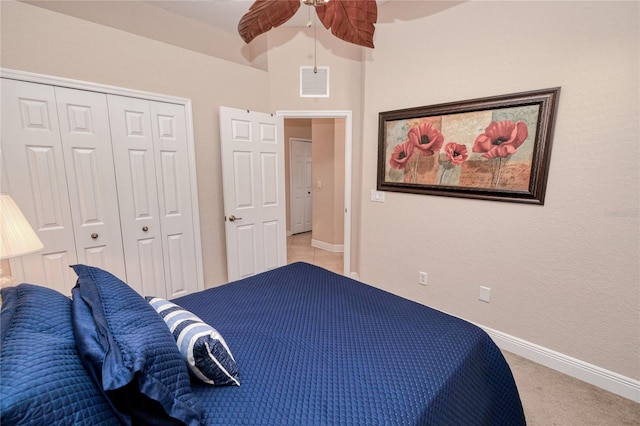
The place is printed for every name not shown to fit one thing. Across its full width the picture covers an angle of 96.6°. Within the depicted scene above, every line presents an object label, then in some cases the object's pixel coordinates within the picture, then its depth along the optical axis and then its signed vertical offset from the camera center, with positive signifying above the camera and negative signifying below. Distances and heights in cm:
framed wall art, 196 +18
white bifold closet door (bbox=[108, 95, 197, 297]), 238 -22
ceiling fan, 155 +86
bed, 70 -75
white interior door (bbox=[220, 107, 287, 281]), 290 -21
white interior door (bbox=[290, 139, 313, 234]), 589 -34
